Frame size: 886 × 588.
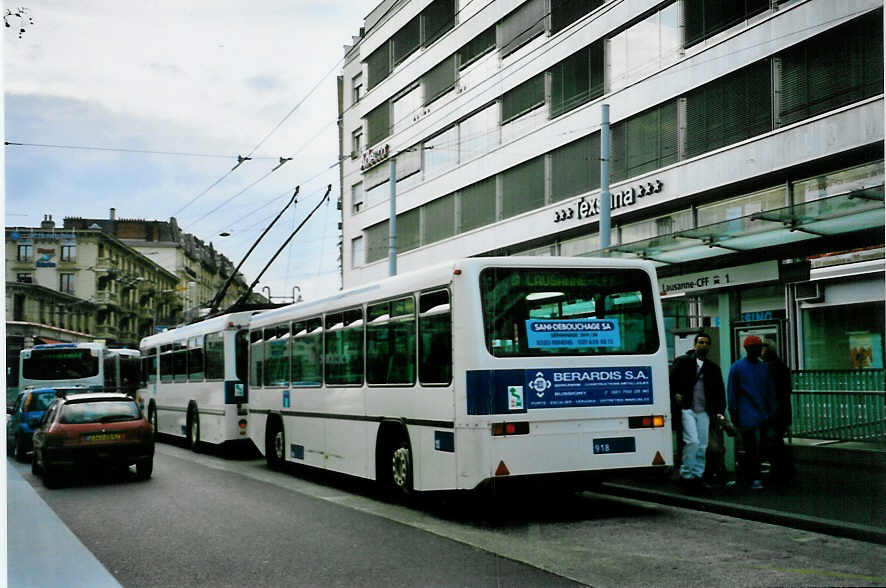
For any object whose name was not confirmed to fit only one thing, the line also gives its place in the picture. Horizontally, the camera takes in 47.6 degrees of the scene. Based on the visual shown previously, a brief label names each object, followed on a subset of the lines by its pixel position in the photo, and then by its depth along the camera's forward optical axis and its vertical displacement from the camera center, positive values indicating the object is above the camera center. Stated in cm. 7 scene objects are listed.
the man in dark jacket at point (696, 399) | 1129 -63
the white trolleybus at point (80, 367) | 2331 -37
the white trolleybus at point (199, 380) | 1902 -62
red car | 1449 -123
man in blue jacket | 1152 -63
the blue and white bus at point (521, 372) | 975 -26
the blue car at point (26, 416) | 2005 -125
